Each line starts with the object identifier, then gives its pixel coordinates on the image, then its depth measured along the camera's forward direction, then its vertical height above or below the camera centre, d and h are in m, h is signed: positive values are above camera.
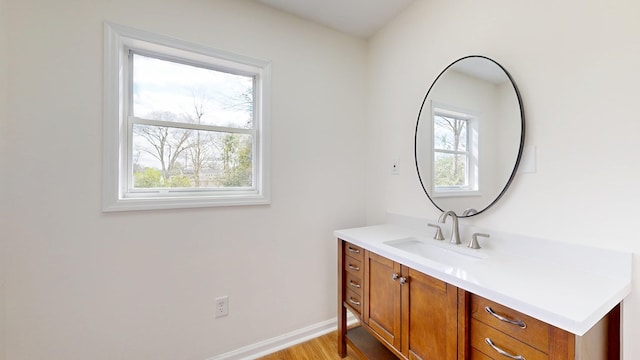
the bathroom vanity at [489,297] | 0.79 -0.45
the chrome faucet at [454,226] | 1.45 -0.27
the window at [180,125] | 1.43 +0.34
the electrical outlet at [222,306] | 1.68 -0.84
